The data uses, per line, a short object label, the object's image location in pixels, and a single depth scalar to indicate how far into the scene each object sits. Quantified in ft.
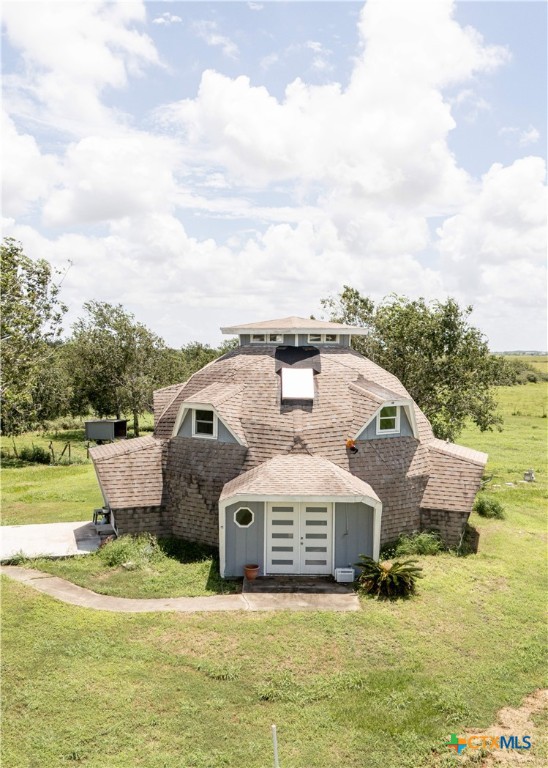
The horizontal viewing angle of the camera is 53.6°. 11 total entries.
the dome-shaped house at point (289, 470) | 53.88
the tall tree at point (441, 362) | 89.76
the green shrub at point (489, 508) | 76.89
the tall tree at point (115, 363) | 143.23
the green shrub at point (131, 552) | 56.18
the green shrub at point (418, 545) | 58.59
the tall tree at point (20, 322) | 72.49
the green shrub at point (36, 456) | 121.80
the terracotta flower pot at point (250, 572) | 52.16
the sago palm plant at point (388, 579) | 48.96
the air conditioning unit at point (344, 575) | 51.49
